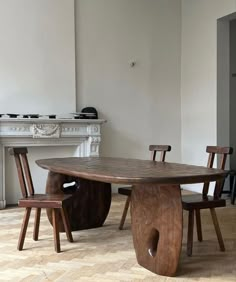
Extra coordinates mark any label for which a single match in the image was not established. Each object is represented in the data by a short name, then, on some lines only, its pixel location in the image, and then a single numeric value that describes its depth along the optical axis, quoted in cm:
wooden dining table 247
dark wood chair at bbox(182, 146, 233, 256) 312
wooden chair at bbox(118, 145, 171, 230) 389
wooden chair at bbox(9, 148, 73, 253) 325
